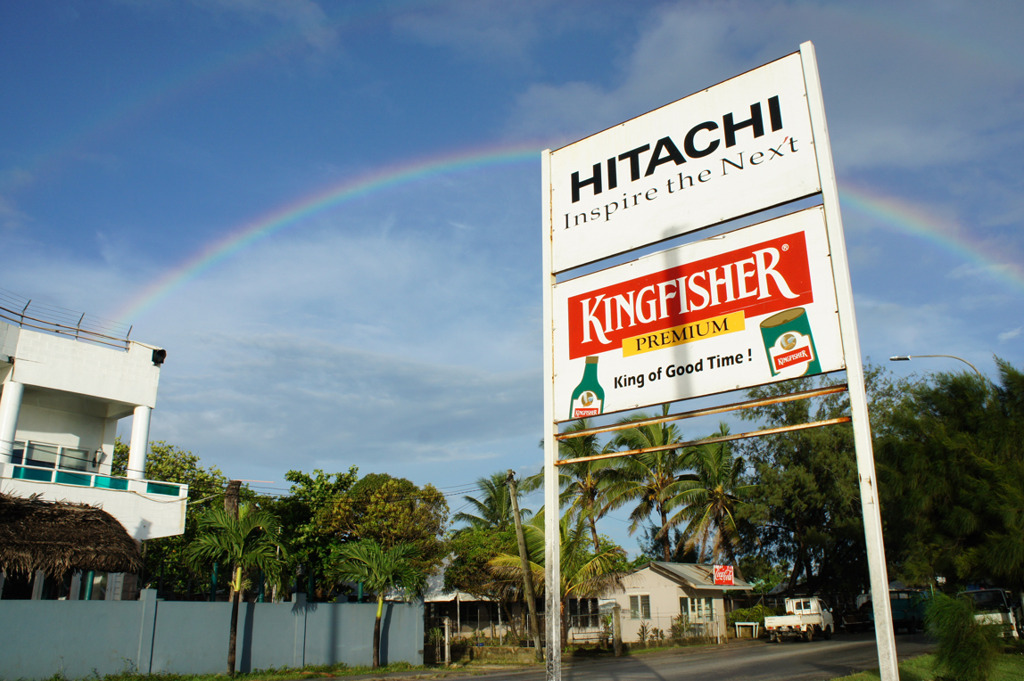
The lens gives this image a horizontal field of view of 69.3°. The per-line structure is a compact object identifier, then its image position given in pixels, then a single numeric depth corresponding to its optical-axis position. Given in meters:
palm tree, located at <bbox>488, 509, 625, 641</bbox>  25.34
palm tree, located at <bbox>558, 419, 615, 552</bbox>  39.09
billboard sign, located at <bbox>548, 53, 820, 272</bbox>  7.70
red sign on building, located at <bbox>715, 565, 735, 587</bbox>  37.25
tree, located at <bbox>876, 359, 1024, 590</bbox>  15.10
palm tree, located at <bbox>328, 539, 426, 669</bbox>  22.44
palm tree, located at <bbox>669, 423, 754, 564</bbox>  41.00
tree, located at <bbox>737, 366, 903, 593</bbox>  40.28
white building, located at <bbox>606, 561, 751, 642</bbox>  34.34
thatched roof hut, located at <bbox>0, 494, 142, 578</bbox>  16.33
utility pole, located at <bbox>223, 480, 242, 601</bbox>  22.94
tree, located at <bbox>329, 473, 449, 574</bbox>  29.61
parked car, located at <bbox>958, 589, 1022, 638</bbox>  25.18
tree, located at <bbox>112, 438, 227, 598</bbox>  33.12
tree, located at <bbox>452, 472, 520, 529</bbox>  43.97
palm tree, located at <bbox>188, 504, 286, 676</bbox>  18.38
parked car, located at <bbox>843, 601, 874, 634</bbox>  39.81
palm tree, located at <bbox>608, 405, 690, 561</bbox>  39.53
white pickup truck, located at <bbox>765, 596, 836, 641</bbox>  31.77
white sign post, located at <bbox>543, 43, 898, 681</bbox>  7.06
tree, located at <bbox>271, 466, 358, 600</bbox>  28.28
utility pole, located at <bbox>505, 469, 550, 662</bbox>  24.34
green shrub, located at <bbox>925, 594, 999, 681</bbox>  9.59
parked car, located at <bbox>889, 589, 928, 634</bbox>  38.31
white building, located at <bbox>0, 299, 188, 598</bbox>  20.48
